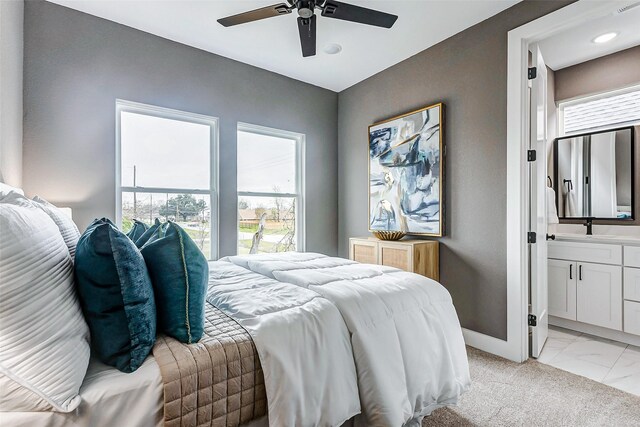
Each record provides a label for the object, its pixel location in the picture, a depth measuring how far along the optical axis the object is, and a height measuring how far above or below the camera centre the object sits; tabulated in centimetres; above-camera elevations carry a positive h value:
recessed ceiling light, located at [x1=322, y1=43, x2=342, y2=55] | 315 +165
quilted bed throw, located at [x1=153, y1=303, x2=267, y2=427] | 100 -54
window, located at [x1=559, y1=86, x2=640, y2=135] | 317 +107
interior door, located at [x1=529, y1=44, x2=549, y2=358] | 250 +9
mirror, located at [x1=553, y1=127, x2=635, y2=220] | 315 +40
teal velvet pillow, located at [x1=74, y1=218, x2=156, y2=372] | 100 -27
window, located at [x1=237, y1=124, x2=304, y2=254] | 362 +29
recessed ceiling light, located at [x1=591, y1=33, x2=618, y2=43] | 293 +162
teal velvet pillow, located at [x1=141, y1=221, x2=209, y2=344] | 114 -25
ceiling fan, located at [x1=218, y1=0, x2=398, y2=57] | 208 +135
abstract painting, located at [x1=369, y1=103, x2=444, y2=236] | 310 +43
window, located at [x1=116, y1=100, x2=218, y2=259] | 292 +44
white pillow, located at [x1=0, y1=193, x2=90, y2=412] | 80 -30
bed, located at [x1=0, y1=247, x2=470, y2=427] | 97 -53
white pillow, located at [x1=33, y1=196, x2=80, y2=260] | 126 -5
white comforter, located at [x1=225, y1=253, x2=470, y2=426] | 136 -58
